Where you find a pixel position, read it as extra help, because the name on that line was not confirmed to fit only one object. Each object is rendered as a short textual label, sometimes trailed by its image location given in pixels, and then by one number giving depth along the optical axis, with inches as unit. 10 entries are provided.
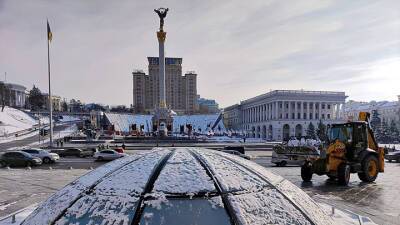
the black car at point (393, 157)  1233.4
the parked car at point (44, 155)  1058.1
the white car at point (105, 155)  1136.2
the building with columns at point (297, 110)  4594.0
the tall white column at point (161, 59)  2748.5
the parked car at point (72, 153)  1325.0
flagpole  1589.1
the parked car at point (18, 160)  980.6
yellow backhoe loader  600.7
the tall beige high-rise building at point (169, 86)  6702.8
